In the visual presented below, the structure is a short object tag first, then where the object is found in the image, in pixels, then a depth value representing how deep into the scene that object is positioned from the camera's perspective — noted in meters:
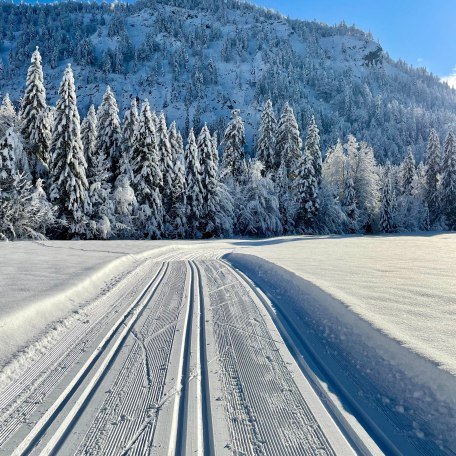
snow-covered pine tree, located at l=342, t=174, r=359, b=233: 44.00
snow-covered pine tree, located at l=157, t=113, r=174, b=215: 36.22
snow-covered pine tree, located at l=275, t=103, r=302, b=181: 43.41
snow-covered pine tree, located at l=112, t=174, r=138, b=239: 29.70
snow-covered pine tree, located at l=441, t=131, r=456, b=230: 49.34
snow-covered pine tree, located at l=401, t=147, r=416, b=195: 59.62
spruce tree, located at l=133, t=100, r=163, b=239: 32.50
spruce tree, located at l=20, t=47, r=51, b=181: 25.50
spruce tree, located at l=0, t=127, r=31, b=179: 22.30
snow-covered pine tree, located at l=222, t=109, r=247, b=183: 42.72
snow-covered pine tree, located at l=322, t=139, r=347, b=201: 45.72
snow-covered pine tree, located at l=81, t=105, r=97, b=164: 30.75
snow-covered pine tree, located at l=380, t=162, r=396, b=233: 47.56
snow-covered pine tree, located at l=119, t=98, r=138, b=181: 32.41
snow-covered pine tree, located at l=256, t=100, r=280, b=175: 43.53
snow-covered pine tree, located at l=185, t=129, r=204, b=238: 35.47
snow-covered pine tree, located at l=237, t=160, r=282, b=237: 38.16
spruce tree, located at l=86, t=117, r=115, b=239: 27.75
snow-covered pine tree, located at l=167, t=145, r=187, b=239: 35.91
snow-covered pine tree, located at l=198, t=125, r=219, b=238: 36.12
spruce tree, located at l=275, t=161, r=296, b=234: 40.47
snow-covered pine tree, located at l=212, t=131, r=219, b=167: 38.56
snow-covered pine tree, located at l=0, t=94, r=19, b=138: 24.39
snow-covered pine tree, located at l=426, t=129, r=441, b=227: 52.06
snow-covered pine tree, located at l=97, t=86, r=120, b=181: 31.42
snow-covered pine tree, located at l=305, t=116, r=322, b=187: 42.50
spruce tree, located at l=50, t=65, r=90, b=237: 25.23
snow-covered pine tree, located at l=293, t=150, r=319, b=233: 39.69
